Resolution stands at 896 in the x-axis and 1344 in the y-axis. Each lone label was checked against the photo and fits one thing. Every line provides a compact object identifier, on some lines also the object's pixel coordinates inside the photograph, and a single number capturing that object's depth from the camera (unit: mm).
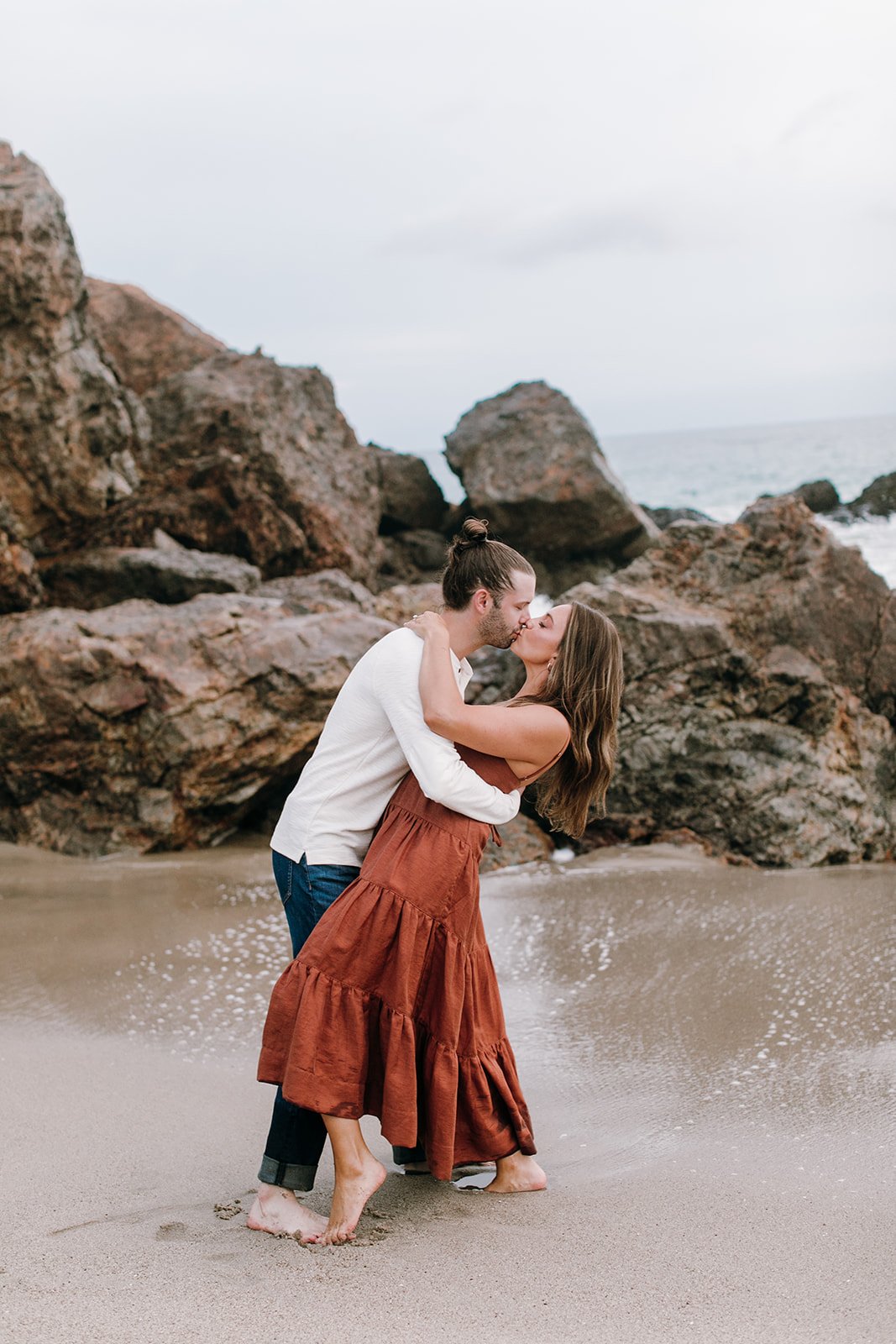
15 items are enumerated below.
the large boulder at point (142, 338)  13922
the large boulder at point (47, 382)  7363
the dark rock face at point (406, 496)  13352
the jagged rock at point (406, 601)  8680
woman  2902
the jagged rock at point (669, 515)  21297
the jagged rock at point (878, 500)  28078
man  2971
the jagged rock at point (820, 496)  28953
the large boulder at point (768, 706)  6250
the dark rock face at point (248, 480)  9977
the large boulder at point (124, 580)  7941
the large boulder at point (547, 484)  11484
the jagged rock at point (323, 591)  7660
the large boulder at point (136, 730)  5914
